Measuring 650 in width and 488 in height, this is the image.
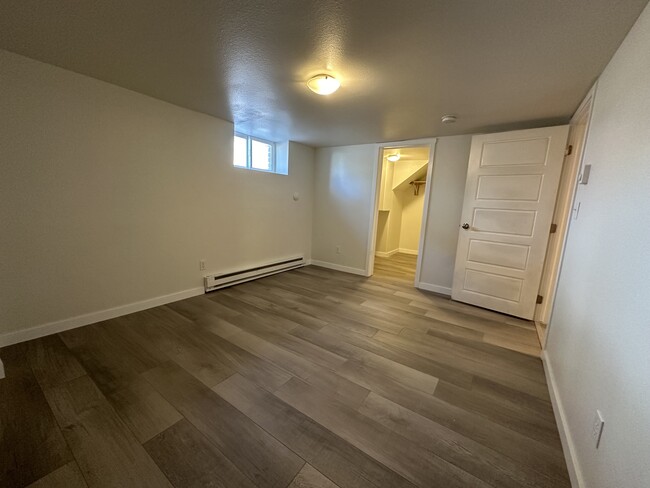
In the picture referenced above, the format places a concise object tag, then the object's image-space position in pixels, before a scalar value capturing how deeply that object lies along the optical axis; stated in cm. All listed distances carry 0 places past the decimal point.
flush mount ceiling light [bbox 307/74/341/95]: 183
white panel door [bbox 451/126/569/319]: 252
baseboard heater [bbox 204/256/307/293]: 307
